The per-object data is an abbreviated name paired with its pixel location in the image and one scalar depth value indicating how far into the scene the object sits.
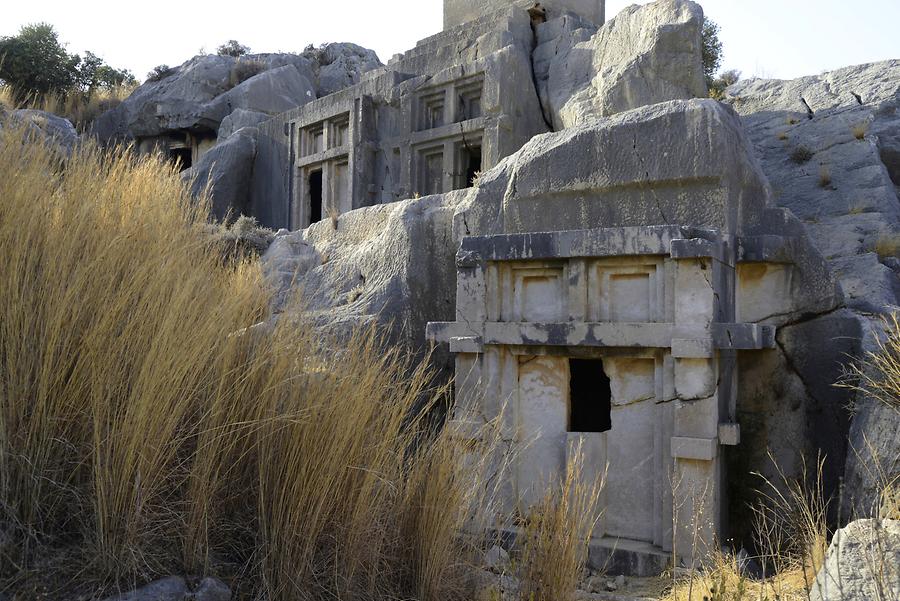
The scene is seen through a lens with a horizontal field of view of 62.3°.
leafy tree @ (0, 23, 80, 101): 18.89
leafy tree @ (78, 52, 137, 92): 21.19
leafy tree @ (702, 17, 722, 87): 15.18
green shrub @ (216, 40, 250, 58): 23.86
